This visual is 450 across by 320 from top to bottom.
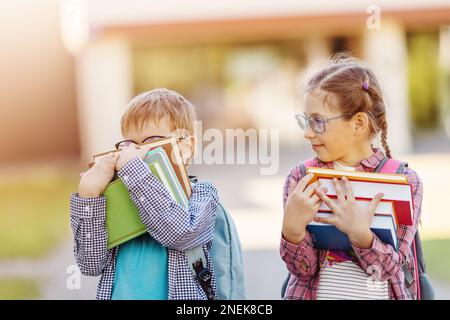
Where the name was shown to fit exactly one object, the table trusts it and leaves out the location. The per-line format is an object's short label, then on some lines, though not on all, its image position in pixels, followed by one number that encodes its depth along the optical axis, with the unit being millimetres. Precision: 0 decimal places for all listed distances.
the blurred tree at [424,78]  28625
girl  4477
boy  4500
